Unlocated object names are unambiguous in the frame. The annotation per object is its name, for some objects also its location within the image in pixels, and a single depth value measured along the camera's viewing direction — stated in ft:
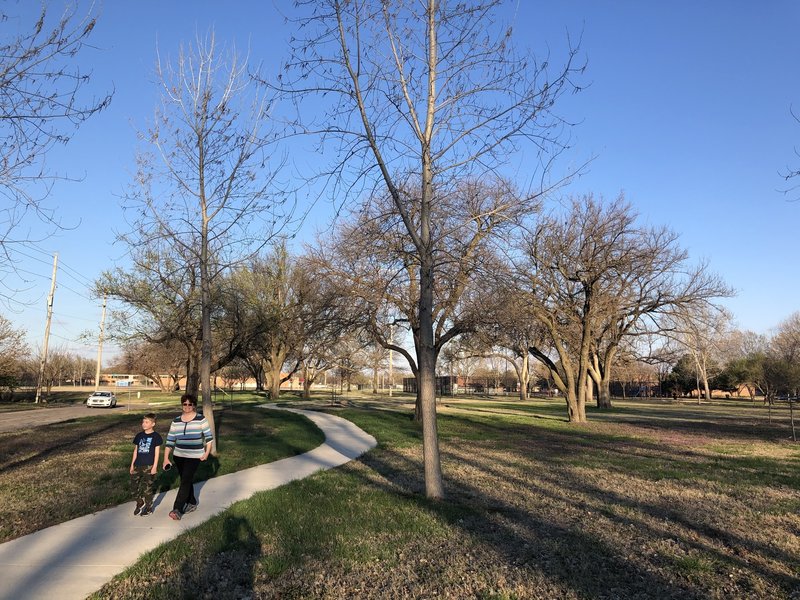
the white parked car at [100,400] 132.46
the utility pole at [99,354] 125.59
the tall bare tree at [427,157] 27.68
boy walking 23.62
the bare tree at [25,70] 21.45
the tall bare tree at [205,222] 40.65
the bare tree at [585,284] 75.05
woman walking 24.22
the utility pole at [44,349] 138.80
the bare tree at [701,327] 85.92
